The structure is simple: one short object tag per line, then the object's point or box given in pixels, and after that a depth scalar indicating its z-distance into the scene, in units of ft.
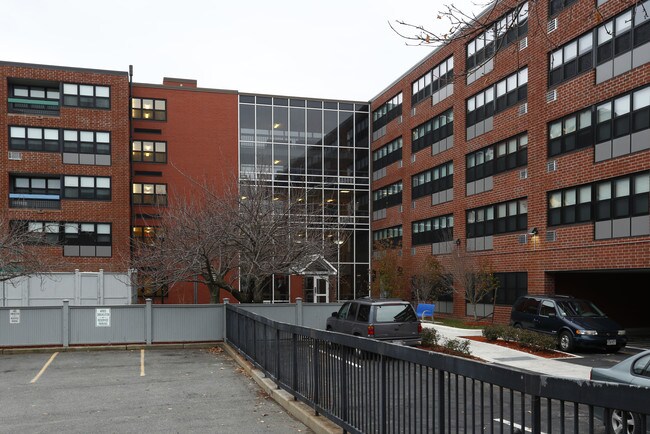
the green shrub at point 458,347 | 52.54
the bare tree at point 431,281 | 107.14
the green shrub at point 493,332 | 63.46
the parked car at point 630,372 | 24.81
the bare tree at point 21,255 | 79.16
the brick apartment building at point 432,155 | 71.92
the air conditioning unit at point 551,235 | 80.38
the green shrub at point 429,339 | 56.24
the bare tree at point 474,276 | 92.48
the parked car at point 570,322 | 57.00
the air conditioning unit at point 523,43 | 89.10
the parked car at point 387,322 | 51.06
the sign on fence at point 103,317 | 59.98
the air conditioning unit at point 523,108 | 88.55
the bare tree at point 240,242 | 61.57
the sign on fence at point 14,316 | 58.34
